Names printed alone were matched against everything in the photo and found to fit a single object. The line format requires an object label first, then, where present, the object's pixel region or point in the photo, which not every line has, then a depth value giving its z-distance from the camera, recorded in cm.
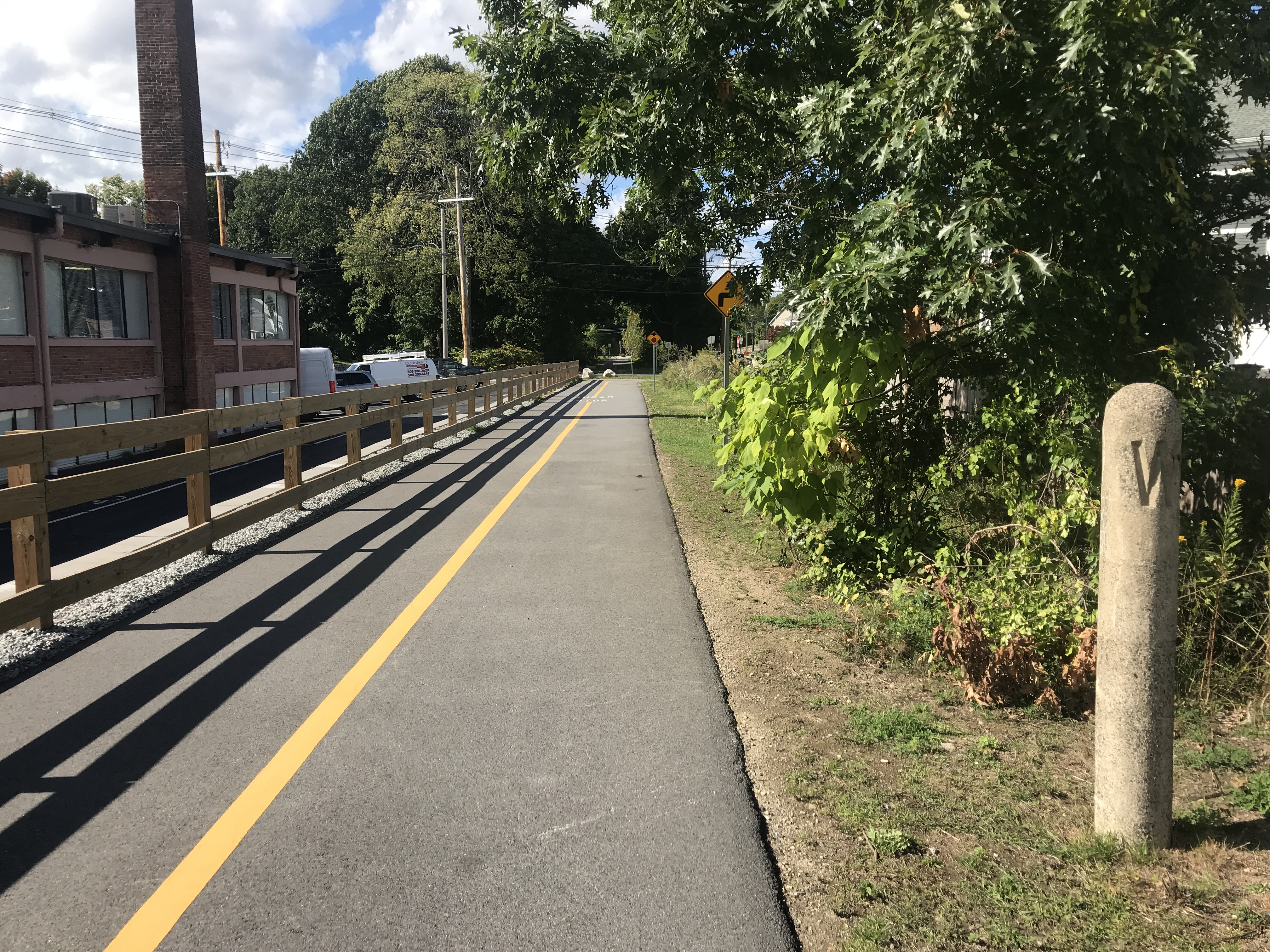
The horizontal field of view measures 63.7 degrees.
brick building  1886
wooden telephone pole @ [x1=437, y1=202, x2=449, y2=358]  5112
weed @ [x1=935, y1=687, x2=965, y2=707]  521
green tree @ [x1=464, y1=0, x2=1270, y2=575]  478
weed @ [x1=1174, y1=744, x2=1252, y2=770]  426
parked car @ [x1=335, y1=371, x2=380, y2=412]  3344
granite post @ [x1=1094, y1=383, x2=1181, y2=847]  335
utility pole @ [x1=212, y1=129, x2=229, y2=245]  4575
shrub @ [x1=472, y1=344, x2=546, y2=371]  6109
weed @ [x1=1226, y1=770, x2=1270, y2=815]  386
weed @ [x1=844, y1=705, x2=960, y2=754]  463
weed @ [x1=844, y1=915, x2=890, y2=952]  306
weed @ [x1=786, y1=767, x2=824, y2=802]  412
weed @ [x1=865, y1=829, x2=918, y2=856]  362
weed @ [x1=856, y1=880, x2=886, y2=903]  332
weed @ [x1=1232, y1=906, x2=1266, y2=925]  309
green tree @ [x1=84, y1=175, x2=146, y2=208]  9561
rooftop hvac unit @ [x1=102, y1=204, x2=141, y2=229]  2476
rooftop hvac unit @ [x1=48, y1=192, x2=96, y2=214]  2092
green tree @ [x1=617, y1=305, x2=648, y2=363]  9188
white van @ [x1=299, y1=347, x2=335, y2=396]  3291
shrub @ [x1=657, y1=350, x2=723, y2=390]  4169
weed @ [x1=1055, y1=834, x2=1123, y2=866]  349
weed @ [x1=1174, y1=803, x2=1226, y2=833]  369
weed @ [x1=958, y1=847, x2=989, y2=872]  349
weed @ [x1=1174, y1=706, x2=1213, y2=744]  461
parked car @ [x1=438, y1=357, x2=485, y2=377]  4422
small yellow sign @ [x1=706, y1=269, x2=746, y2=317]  1388
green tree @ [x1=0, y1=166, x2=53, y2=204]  7075
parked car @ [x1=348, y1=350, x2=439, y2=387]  3450
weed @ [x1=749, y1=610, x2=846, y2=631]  667
